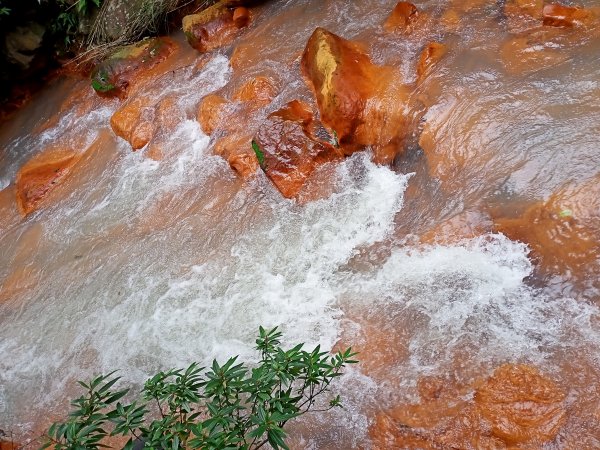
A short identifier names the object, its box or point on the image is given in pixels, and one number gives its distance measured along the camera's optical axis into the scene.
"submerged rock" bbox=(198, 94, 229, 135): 6.26
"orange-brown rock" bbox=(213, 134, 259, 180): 5.49
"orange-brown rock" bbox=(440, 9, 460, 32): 5.66
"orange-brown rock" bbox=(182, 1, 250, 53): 7.64
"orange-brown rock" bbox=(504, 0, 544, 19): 5.33
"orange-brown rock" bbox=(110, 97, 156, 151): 6.71
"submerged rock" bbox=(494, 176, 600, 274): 3.61
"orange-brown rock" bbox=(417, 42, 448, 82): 5.26
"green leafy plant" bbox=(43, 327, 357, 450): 2.31
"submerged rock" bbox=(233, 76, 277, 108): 6.16
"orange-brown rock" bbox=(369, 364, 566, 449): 3.02
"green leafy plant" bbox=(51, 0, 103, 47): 8.71
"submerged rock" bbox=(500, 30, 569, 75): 4.79
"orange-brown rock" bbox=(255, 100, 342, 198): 5.19
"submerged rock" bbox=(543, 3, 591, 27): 5.01
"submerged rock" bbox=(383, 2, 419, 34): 5.98
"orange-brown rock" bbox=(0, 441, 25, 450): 4.20
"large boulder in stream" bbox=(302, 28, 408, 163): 5.06
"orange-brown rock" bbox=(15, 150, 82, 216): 6.92
